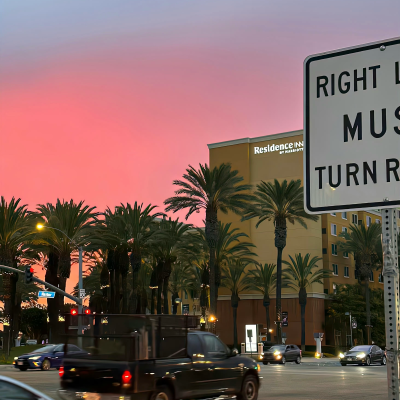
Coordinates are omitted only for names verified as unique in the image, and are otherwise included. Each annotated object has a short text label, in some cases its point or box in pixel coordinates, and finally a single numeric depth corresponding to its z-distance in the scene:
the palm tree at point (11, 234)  54.72
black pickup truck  13.52
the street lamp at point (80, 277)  44.25
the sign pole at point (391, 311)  2.98
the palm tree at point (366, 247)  83.00
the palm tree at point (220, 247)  71.19
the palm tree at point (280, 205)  62.78
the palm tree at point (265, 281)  85.12
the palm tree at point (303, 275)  82.69
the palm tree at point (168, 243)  63.76
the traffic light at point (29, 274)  41.12
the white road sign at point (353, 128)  3.22
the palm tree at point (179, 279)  87.44
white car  7.42
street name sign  45.08
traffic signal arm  39.91
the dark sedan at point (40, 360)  36.00
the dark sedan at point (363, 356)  47.06
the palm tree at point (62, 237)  56.84
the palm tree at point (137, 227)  61.84
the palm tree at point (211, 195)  57.12
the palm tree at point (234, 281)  83.09
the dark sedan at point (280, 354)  49.44
